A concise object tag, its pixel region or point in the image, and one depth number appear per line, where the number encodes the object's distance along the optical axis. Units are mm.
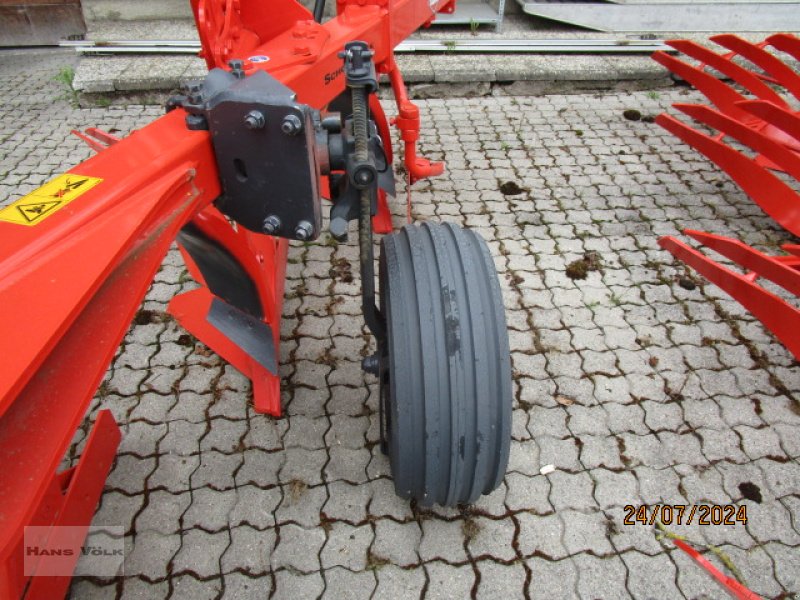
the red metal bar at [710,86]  3215
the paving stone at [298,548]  1670
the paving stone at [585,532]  1714
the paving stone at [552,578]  1617
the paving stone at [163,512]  1766
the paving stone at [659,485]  1842
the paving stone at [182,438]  1985
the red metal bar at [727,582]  1447
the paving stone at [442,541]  1688
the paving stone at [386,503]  1791
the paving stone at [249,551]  1665
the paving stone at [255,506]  1773
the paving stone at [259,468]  1883
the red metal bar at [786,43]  3248
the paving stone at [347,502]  1785
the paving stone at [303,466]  1888
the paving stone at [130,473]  1867
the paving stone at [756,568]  1634
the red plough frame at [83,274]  782
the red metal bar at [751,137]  2584
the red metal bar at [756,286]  1976
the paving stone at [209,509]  1771
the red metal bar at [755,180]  2641
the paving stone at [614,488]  1837
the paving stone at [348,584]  1604
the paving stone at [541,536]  1706
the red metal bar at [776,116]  2580
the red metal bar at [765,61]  3117
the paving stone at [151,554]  1663
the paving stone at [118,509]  1773
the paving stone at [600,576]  1618
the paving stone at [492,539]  1697
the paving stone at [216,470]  1879
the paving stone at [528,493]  1817
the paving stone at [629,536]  1716
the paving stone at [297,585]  1604
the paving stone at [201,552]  1666
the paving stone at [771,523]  1749
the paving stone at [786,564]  1646
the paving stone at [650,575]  1621
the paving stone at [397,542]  1685
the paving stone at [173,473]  1873
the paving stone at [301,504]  1777
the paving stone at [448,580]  1609
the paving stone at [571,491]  1828
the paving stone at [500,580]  1615
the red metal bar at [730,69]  3250
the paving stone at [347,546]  1672
